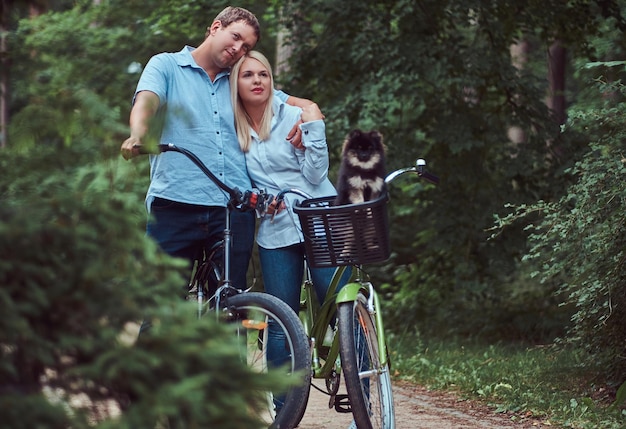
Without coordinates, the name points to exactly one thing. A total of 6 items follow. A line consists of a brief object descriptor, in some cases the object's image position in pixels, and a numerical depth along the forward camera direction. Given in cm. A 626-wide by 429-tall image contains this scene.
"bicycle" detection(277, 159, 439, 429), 877
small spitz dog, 898
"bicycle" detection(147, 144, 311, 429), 837
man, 934
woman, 977
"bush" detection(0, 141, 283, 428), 445
